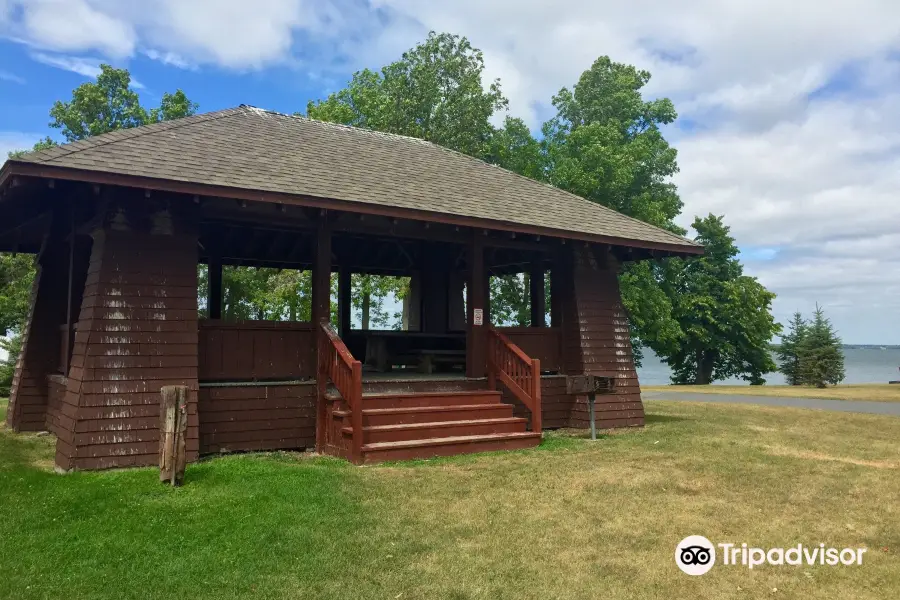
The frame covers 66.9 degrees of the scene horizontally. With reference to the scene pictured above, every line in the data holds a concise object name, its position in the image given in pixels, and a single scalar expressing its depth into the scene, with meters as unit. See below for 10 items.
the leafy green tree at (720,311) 38.22
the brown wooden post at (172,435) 6.36
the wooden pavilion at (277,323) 7.76
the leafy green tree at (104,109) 27.44
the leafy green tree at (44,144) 26.59
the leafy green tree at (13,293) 24.39
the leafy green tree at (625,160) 27.75
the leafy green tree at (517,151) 30.27
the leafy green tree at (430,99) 29.22
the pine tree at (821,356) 31.05
